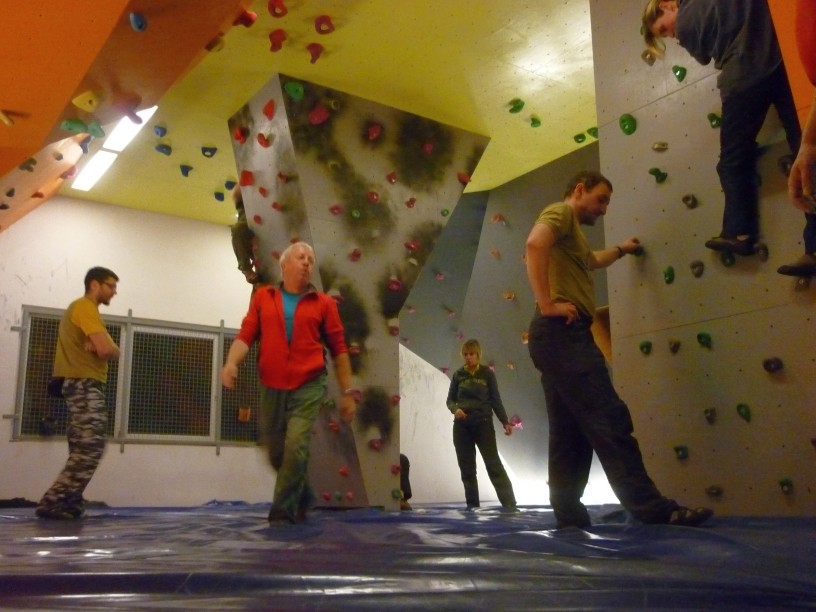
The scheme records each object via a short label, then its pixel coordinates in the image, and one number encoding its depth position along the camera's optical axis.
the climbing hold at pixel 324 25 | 5.69
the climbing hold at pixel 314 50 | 6.02
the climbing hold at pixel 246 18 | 4.71
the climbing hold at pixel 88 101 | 4.81
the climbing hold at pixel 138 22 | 4.16
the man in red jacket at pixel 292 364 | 3.79
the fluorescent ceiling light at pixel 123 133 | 6.97
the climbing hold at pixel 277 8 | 5.43
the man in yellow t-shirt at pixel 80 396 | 4.74
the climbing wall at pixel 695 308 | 3.31
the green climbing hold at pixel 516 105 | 7.02
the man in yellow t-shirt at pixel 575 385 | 3.02
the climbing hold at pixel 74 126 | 5.10
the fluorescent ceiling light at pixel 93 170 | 7.83
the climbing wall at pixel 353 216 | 6.33
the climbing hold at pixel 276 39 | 5.77
